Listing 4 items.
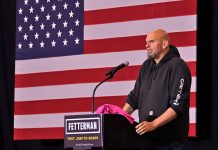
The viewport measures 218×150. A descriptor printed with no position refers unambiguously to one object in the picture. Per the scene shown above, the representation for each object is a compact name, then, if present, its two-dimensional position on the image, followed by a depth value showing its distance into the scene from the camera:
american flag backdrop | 9.99
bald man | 6.83
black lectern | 6.37
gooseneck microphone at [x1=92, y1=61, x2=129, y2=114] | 6.99
